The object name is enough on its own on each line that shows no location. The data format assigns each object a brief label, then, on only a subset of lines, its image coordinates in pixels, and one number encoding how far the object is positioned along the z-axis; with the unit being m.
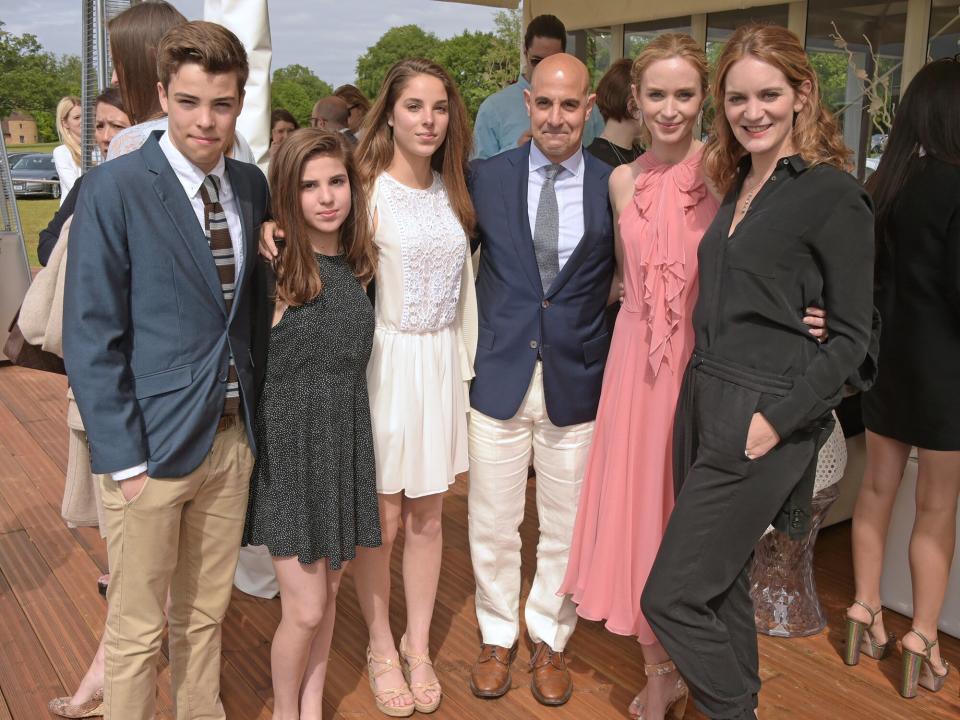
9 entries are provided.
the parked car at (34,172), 19.11
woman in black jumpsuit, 1.95
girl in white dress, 2.44
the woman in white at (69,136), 5.29
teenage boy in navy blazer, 1.89
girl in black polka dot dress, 2.25
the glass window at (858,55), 6.41
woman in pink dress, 2.34
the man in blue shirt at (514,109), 4.35
